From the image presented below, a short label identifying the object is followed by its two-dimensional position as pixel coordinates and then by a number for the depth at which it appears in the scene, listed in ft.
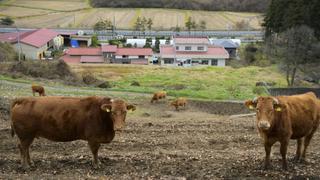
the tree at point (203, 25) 323.94
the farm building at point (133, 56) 214.28
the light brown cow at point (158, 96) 87.08
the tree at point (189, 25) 308.32
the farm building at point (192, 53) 222.28
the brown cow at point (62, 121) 36.70
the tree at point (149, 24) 316.81
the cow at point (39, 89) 83.45
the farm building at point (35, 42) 213.25
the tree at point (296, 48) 154.61
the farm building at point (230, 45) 247.91
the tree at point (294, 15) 183.01
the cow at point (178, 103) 82.07
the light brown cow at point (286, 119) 34.09
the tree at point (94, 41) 261.03
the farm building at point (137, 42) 258.57
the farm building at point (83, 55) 207.98
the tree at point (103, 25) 303.11
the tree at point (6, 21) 317.63
